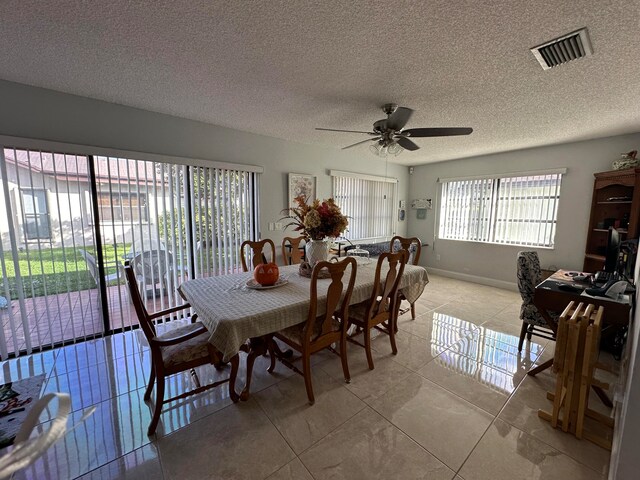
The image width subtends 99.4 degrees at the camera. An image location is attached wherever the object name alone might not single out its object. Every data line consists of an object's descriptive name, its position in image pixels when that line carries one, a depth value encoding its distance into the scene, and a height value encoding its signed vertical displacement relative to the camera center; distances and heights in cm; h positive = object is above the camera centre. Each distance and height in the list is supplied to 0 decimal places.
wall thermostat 576 +21
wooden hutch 323 +5
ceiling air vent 162 +105
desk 193 -69
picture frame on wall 418 +42
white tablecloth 163 -64
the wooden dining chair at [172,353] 168 -93
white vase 255 -36
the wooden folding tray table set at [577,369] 164 -97
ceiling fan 240 +74
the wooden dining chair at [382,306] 230 -88
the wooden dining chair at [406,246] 306 -42
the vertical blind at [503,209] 428 +8
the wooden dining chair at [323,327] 189 -89
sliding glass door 243 -27
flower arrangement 237 -6
